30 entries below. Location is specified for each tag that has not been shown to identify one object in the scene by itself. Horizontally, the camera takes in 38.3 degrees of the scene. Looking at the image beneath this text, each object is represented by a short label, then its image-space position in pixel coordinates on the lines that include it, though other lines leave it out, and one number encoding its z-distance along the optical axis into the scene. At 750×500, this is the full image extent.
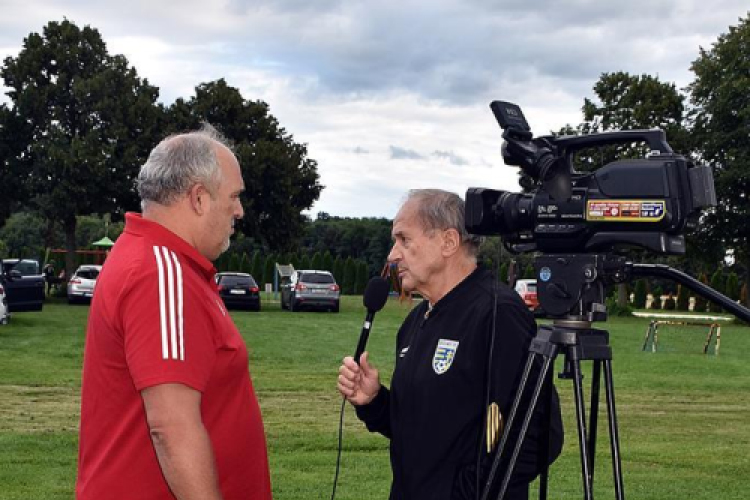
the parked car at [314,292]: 44.16
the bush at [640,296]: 65.19
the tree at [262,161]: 54.00
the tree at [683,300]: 64.38
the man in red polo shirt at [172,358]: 3.06
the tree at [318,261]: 75.62
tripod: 3.60
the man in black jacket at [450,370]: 3.88
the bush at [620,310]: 50.61
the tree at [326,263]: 75.75
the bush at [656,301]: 68.56
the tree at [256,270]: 75.62
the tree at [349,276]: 74.90
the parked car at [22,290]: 28.34
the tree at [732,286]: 63.19
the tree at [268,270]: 74.88
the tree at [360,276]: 74.88
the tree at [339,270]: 75.19
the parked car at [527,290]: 41.31
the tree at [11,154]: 51.78
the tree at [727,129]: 50.50
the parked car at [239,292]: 43.00
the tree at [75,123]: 50.59
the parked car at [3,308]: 27.16
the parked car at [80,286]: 45.03
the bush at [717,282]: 62.86
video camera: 3.45
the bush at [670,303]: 65.69
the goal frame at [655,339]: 25.80
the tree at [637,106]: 54.94
